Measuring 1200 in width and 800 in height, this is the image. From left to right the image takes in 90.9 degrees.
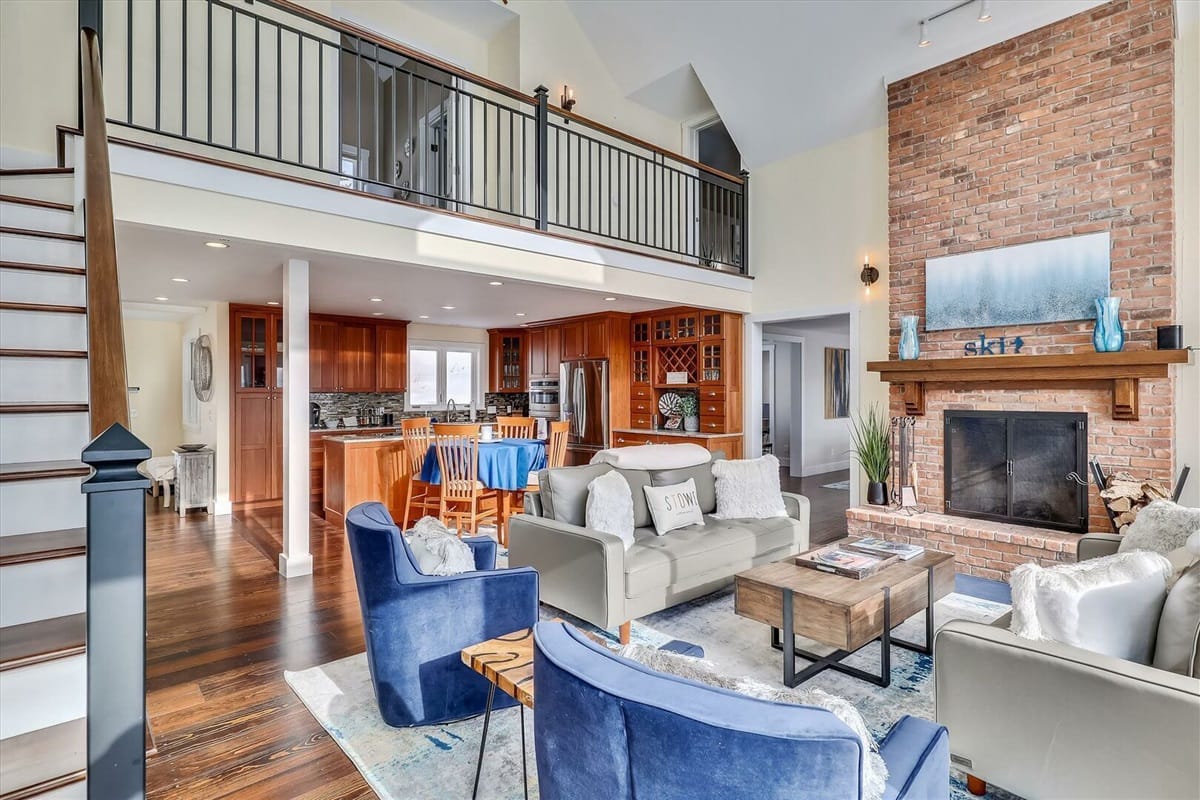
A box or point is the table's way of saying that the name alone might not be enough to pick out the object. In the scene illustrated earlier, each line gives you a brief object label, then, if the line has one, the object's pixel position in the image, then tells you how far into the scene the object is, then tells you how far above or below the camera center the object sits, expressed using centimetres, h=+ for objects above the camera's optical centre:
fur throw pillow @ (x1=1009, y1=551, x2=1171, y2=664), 175 -62
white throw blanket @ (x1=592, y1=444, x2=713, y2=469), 391 -39
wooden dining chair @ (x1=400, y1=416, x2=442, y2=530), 536 -56
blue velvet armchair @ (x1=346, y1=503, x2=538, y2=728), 219 -84
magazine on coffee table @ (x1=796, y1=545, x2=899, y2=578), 280 -81
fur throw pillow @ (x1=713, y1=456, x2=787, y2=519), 404 -64
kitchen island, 565 -70
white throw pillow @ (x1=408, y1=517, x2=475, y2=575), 242 -63
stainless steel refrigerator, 748 -6
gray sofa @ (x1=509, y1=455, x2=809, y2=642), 303 -87
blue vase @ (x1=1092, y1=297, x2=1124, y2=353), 391 +47
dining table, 521 -59
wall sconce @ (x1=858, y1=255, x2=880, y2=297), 545 +114
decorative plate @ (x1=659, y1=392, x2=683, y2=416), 714 -6
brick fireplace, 390 +152
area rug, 201 -128
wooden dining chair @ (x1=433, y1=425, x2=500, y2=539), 501 -57
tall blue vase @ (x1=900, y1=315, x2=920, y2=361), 495 +48
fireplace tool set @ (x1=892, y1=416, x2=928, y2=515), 497 -55
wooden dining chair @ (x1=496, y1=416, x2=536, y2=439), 623 -28
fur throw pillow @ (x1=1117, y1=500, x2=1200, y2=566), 220 -50
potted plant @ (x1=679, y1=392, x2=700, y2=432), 699 -14
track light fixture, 429 +290
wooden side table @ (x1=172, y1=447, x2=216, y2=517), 637 -84
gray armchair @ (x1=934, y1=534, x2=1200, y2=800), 147 -88
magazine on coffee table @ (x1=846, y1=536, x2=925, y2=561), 309 -81
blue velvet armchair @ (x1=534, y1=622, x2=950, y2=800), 89 -55
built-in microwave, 833 +3
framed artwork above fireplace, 414 +86
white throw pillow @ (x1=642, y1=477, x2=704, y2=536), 370 -68
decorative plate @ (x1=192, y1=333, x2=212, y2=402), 683 +42
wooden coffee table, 246 -92
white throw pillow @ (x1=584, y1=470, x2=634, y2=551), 333 -62
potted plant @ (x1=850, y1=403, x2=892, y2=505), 507 -47
